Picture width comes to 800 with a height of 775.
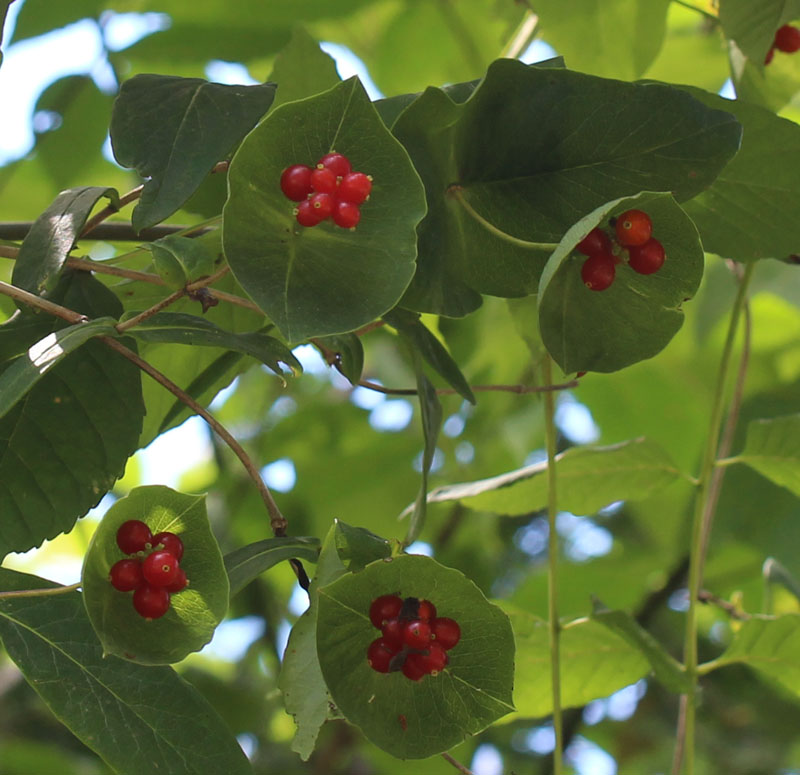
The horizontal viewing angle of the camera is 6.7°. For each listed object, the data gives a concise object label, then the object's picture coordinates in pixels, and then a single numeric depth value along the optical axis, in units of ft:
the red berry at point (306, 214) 5.57
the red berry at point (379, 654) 5.61
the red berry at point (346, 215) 5.57
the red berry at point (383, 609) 5.61
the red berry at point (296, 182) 5.59
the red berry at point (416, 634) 5.57
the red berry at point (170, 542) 5.58
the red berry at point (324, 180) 5.56
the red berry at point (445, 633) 5.61
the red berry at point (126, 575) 5.56
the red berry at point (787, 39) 6.15
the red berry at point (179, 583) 5.57
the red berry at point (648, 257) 5.64
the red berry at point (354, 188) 5.57
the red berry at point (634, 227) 5.62
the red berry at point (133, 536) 5.58
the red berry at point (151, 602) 5.56
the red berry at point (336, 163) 5.57
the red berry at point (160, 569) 5.55
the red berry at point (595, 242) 5.65
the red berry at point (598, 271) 5.65
